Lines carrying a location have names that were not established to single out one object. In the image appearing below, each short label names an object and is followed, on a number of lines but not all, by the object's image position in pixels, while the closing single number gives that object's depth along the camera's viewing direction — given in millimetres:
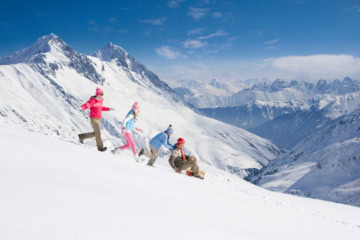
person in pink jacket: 13250
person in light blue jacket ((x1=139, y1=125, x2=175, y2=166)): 14359
